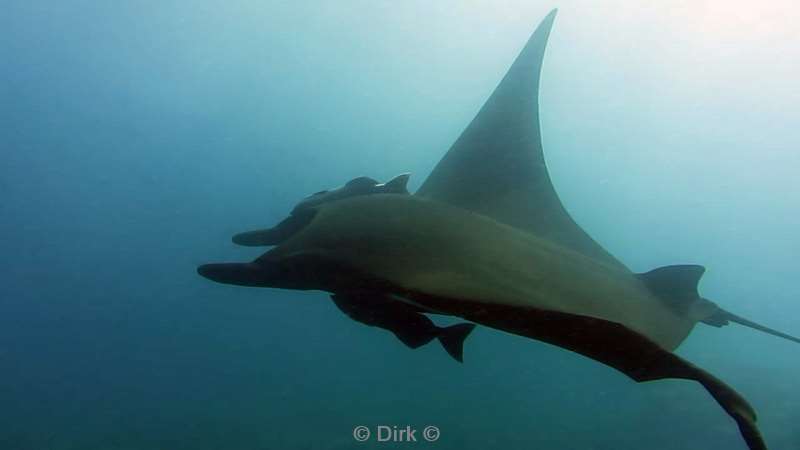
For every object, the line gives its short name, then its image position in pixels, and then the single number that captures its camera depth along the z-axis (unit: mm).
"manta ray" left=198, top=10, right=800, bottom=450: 1777
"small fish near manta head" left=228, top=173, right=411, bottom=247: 2730
